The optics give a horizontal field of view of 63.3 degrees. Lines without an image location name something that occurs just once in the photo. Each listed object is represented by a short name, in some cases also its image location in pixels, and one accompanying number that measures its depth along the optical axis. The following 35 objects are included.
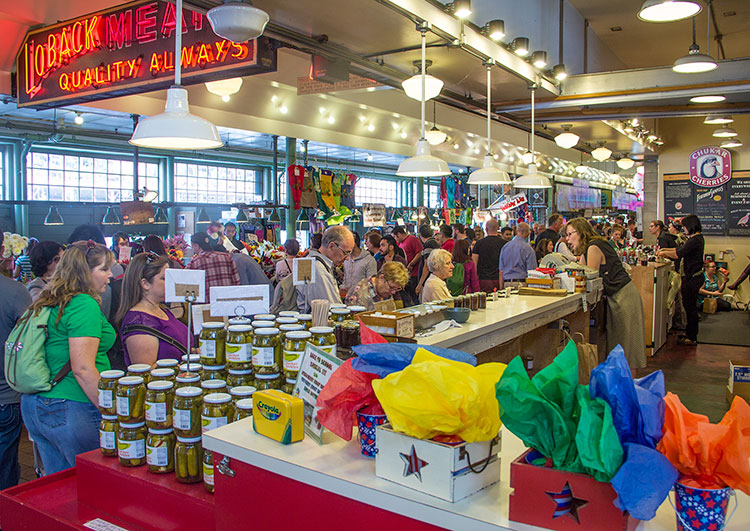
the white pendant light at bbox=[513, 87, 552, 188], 6.62
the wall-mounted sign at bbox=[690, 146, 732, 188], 12.49
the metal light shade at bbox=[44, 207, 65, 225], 13.74
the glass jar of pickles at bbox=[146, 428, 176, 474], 2.19
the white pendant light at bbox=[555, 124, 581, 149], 8.09
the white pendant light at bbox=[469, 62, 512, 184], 5.64
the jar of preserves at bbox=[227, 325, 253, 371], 2.32
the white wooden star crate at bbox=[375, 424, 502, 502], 1.40
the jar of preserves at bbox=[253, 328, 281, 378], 2.26
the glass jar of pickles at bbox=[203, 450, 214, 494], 2.05
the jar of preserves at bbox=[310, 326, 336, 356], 2.28
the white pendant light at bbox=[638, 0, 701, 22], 4.24
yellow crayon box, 1.83
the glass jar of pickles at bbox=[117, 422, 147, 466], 2.25
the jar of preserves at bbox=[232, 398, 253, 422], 2.11
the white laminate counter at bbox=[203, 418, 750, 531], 1.36
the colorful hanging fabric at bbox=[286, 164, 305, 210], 9.12
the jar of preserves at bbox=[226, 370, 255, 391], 2.34
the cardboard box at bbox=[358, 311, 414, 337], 3.01
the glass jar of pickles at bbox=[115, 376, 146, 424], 2.26
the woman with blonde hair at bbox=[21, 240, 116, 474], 2.88
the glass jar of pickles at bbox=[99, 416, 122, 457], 2.35
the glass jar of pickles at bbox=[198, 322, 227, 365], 2.41
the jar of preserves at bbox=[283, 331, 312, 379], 2.24
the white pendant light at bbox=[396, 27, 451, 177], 4.46
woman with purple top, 3.13
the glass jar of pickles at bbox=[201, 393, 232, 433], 2.09
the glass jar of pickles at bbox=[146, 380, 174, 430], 2.20
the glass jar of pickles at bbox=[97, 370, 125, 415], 2.34
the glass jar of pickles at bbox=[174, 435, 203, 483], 2.12
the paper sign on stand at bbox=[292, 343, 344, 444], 1.86
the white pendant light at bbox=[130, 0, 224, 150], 2.68
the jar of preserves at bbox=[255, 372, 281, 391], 2.27
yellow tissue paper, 1.38
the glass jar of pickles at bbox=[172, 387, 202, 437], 2.12
